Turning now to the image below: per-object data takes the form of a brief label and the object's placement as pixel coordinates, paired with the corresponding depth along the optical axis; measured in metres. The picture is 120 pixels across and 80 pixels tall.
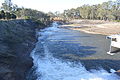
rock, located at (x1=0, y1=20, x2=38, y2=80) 14.12
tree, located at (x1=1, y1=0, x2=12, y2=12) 74.32
